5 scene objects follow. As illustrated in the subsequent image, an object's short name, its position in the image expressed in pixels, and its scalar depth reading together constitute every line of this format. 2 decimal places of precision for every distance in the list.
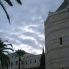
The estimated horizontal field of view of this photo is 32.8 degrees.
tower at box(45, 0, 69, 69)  17.88
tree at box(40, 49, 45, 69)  30.94
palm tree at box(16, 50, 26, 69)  39.90
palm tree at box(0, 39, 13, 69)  19.58
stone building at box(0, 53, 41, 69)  40.11
